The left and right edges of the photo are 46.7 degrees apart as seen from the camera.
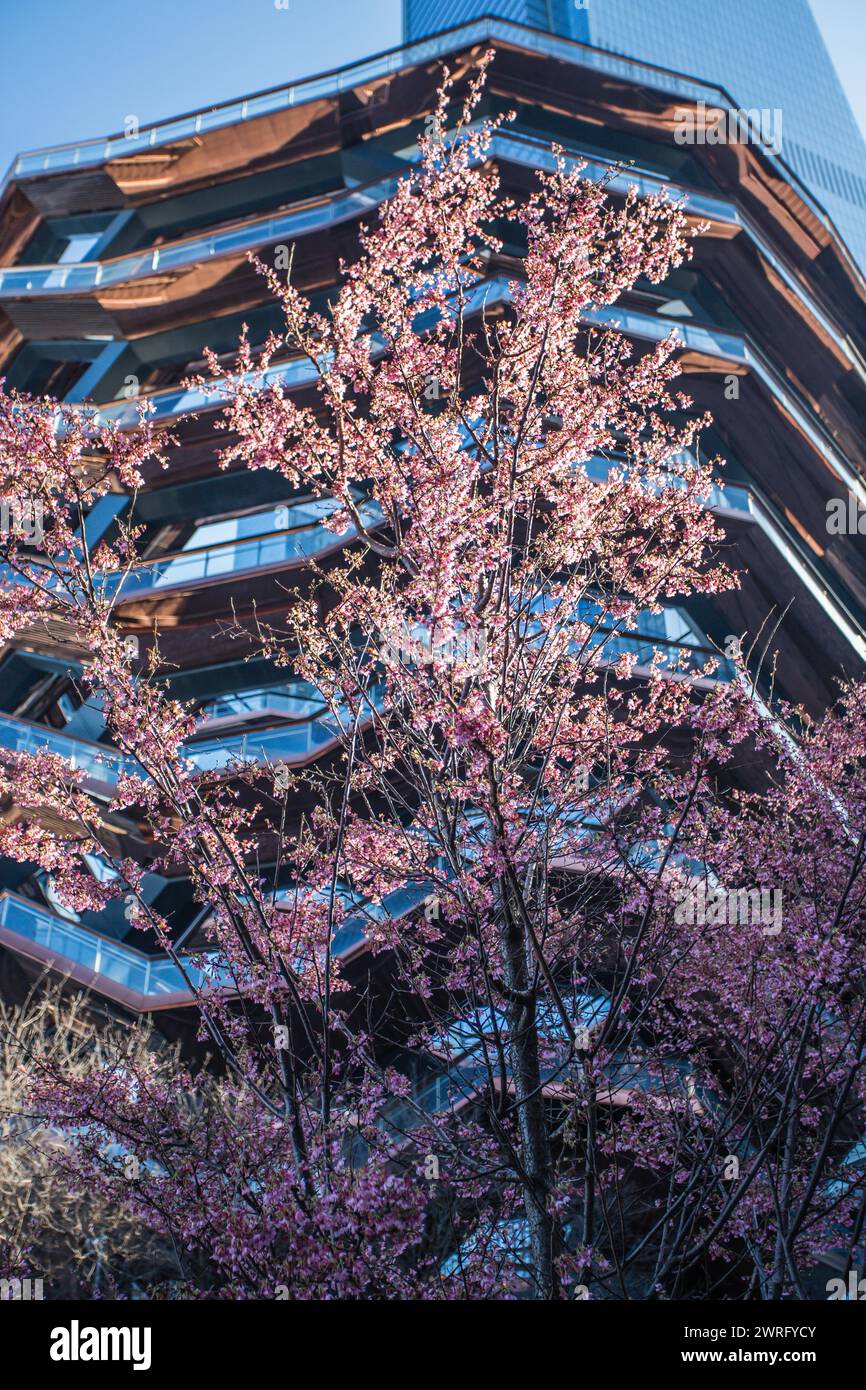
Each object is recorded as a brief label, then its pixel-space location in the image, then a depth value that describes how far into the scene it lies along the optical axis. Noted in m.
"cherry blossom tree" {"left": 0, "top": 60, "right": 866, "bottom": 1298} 6.67
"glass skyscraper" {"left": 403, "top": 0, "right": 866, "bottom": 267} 100.19
